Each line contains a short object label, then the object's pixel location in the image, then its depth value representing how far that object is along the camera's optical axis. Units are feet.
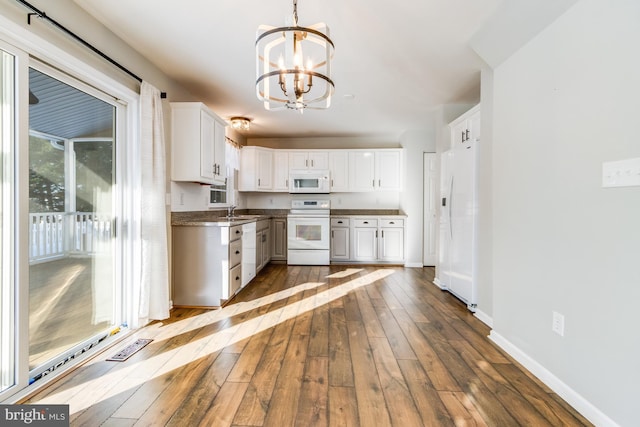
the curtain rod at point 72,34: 5.35
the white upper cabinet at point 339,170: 18.47
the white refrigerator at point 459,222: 9.77
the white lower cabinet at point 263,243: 14.82
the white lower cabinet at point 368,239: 17.58
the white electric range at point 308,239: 17.30
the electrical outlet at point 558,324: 5.58
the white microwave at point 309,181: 18.15
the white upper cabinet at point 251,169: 17.44
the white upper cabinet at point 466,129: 10.14
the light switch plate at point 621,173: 4.19
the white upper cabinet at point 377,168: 18.35
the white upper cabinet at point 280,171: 18.56
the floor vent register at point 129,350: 6.72
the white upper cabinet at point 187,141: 10.10
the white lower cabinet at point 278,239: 18.15
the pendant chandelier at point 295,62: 4.92
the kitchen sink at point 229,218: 13.18
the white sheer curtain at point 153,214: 8.38
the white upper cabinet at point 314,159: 18.47
